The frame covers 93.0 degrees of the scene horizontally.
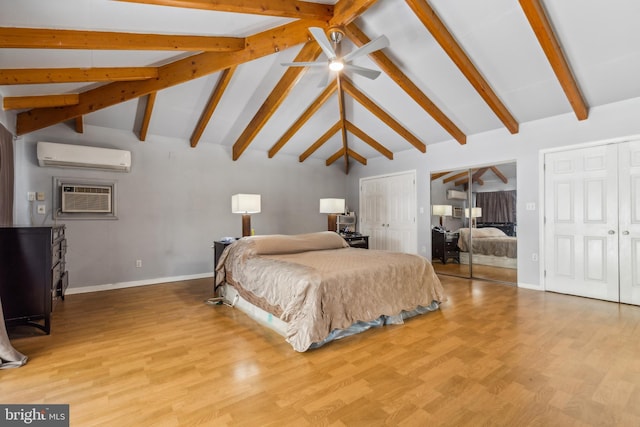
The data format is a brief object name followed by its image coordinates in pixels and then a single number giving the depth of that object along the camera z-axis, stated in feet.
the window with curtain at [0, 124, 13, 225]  10.36
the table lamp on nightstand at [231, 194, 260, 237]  14.25
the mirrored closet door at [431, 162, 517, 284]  16.08
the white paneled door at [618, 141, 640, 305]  12.22
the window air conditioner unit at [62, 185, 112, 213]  14.15
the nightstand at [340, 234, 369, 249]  18.45
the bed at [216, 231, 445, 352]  8.26
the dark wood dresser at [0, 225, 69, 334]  8.80
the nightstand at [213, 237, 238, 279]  13.56
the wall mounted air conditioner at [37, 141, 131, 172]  13.33
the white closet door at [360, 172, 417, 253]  20.48
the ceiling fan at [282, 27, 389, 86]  9.20
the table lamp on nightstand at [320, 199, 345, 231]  18.07
